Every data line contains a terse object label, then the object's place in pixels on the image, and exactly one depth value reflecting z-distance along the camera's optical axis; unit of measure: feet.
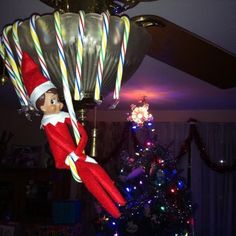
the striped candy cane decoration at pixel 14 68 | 2.30
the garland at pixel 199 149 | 14.12
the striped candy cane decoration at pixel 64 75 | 2.07
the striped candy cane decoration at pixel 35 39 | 2.14
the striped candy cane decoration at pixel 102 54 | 2.10
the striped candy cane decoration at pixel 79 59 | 2.07
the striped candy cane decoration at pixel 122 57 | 2.18
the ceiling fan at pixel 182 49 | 2.69
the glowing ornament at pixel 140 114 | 10.93
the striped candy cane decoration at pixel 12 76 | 2.33
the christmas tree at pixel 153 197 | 11.94
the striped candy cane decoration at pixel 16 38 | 2.21
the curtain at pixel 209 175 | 14.16
